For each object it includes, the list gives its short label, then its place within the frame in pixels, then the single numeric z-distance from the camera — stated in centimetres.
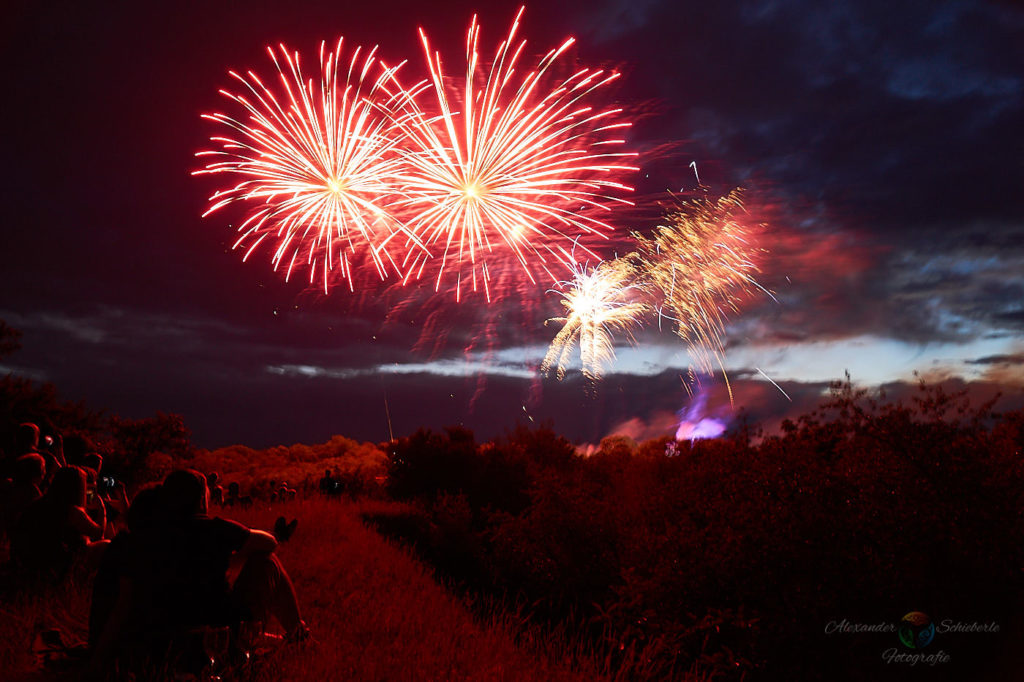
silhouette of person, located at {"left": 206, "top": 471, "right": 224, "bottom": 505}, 1680
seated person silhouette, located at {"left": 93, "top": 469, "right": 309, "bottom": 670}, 521
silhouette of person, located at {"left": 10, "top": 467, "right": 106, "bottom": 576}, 763
